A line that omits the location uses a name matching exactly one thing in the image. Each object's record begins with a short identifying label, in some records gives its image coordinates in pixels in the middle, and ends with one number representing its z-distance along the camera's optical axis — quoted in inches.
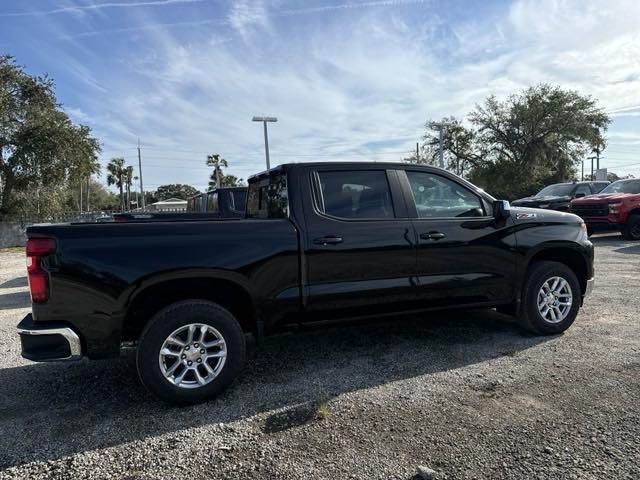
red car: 527.5
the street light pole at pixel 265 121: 776.9
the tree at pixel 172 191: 4592.8
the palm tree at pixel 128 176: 2989.7
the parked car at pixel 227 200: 348.5
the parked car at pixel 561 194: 612.5
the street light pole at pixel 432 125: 1535.7
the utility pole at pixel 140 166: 1628.0
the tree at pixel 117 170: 2935.5
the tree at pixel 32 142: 797.2
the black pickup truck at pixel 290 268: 131.3
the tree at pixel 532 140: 1375.5
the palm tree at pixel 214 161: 2822.3
